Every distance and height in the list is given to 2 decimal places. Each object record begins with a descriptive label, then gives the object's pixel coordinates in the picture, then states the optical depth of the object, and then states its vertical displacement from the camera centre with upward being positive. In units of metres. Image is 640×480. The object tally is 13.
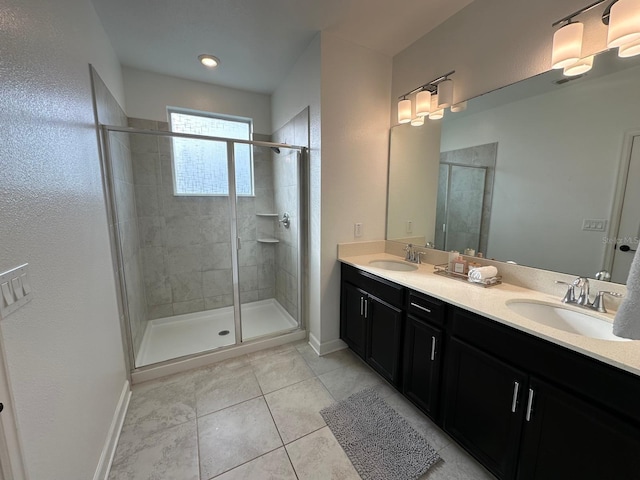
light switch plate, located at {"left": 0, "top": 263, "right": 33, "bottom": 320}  0.70 -0.25
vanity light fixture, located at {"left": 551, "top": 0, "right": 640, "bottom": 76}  1.06 +0.77
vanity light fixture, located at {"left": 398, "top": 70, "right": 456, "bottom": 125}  1.82 +0.81
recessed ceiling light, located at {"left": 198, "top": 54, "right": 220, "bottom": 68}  2.29 +1.34
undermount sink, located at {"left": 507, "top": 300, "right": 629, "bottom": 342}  1.14 -0.55
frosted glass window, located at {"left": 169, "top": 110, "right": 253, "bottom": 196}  2.74 +0.49
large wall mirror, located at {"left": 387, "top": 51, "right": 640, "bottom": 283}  1.19 +0.20
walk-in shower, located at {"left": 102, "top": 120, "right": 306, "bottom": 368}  2.42 -0.38
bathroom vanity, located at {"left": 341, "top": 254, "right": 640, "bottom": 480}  0.86 -0.77
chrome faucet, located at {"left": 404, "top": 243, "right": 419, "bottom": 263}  2.17 -0.42
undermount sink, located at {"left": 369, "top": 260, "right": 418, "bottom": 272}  2.14 -0.52
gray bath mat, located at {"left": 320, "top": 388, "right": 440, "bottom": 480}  1.34 -1.38
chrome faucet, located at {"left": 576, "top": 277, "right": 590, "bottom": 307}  1.24 -0.42
